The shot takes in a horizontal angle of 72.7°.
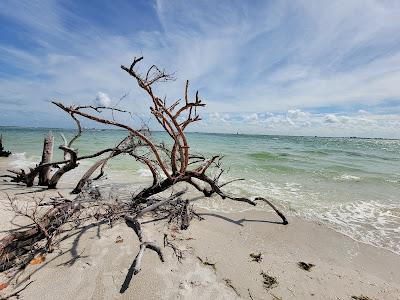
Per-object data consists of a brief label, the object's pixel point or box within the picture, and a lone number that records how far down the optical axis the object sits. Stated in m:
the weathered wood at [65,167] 6.30
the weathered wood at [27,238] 3.00
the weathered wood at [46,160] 7.20
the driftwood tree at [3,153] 13.56
